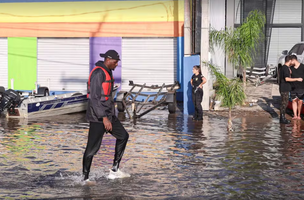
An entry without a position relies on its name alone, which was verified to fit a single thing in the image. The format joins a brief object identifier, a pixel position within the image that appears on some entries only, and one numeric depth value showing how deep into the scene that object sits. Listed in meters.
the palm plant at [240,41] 20.86
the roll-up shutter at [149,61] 23.83
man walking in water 7.93
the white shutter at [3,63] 24.75
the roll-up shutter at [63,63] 24.34
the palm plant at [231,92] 13.88
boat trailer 17.22
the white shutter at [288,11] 26.11
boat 17.00
